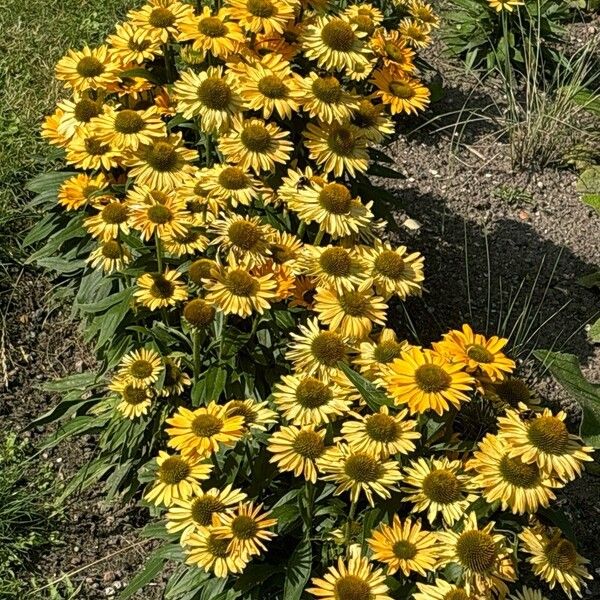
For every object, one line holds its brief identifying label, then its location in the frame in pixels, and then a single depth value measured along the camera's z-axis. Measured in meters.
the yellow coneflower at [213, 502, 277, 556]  2.16
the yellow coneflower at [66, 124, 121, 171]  3.04
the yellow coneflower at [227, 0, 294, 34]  2.85
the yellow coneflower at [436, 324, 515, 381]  2.37
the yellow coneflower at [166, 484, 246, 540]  2.21
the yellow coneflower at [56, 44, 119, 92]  3.16
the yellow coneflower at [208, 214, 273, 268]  2.58
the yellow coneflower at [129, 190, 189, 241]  2.69
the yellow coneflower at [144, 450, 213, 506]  2.26
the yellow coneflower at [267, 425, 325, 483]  2.25
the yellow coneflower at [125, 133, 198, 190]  2.81
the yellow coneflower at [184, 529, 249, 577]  2.14
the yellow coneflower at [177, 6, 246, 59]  2.87
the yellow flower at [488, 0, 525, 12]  4.57
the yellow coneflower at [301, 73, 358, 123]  2.72
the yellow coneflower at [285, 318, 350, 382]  2.46
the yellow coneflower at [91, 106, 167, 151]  2.86
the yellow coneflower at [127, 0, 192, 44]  3.00
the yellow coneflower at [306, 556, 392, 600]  2.05
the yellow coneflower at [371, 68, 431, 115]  3.12
